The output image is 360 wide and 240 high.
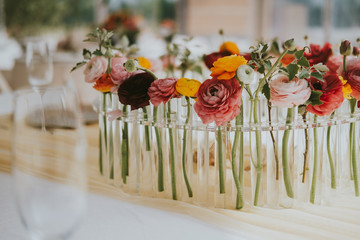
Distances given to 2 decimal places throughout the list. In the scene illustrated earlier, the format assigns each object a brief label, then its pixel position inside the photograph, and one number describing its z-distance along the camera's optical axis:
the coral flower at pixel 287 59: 1.00
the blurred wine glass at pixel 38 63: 1.52
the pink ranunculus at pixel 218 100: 0.71
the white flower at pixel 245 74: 0.69
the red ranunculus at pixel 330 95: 0.75
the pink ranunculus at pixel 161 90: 0.77
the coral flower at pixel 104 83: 0.89
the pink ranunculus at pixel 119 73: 0.84
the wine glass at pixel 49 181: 0.42
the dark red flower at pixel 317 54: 1.05
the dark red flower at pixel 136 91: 0.80
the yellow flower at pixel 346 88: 0.80
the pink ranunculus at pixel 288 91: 0.72
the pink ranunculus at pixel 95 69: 0.90
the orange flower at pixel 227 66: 0.71
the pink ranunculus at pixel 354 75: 0.81
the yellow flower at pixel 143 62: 0.97
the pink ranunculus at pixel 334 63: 0.99
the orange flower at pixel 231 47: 1.03
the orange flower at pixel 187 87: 0.75
